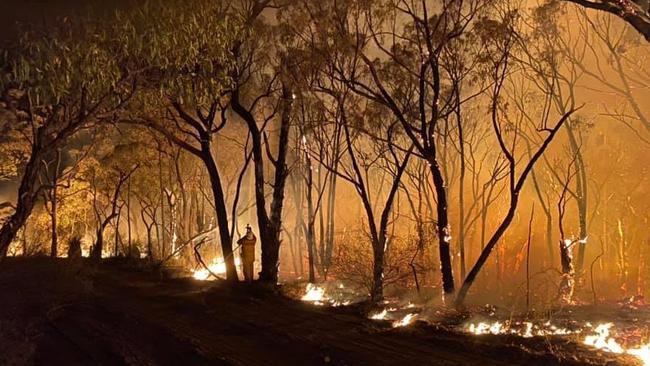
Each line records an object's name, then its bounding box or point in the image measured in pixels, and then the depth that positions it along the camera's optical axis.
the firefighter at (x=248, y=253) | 16.70
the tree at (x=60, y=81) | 8.20
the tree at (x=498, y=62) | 12.40
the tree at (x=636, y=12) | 7.27
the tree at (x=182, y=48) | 9.02
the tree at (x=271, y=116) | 16.16
